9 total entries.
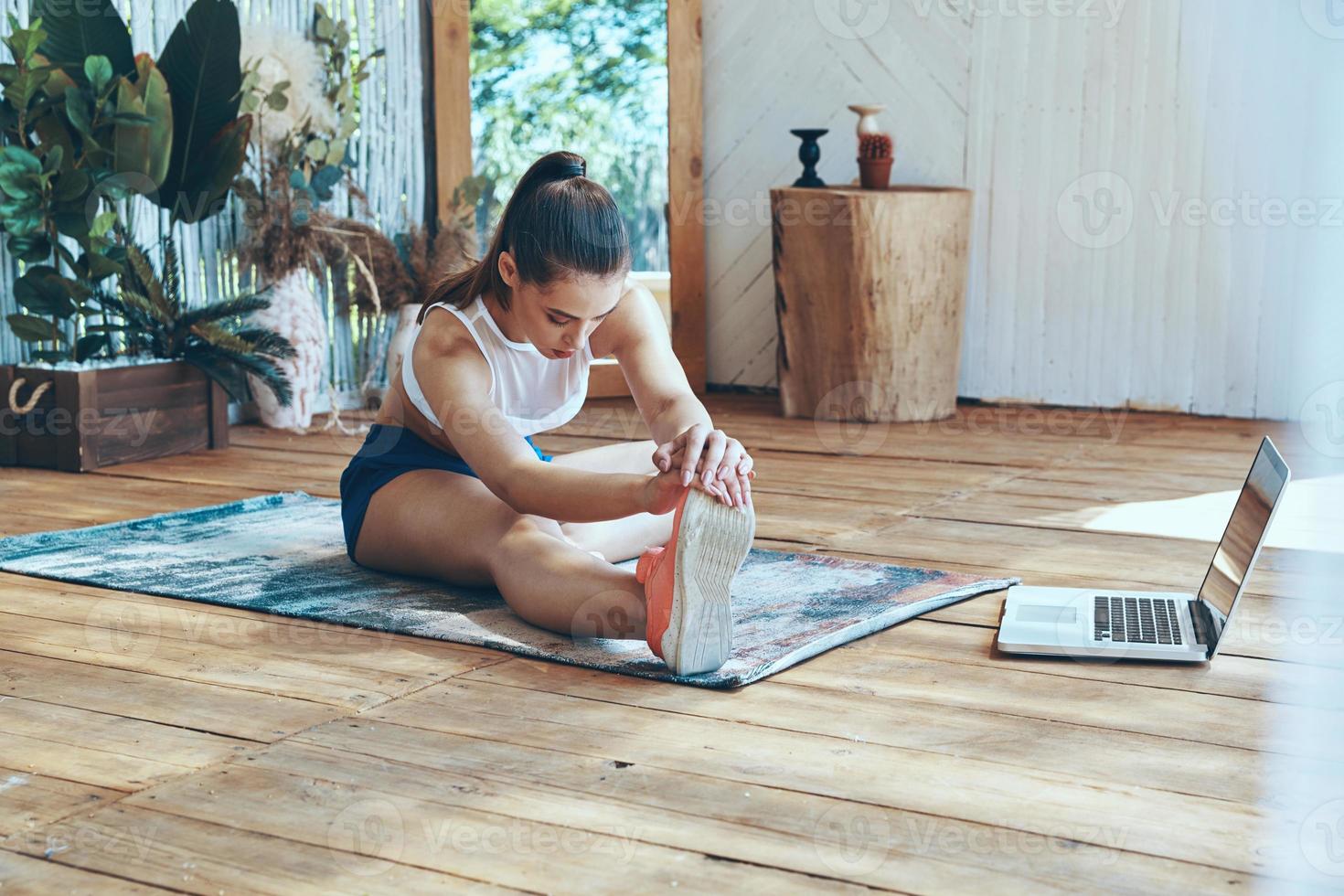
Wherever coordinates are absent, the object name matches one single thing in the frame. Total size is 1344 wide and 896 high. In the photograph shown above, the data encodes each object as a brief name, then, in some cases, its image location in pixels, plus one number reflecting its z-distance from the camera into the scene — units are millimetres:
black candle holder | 4223
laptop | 1887
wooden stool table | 3975
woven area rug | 1997
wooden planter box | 3408
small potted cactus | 4164
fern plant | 3537
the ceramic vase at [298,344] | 3953
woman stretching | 1795
